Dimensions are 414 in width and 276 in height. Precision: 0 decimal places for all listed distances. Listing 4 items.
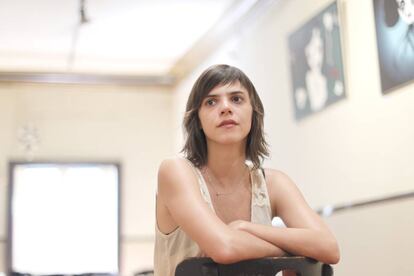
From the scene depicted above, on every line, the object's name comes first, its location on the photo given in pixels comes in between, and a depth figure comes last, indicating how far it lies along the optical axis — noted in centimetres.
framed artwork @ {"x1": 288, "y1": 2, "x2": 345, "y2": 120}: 348
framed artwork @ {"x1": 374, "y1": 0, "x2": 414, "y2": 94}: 279
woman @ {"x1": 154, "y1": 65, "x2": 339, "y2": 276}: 164
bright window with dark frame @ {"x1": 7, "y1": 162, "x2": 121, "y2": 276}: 617
